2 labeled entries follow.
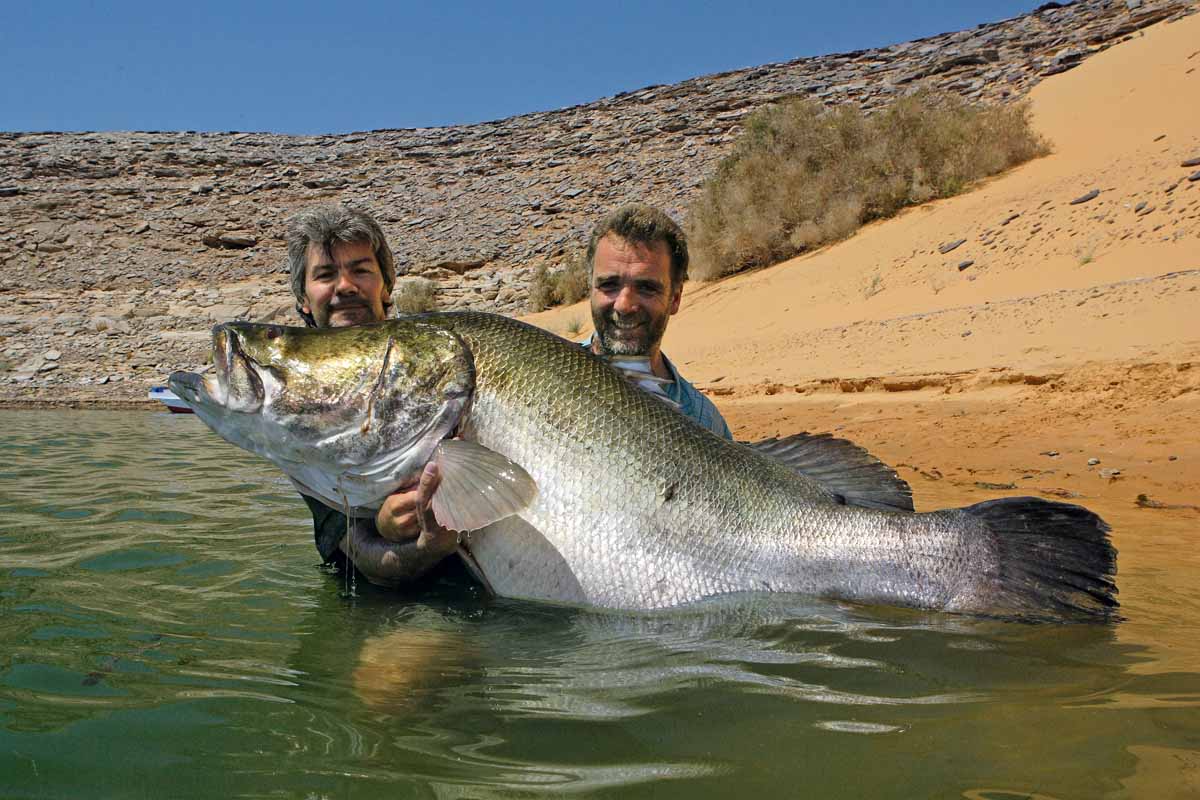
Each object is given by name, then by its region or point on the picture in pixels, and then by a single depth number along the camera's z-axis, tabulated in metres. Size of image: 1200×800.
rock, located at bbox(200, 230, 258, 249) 26.38
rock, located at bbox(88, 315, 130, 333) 20.62
